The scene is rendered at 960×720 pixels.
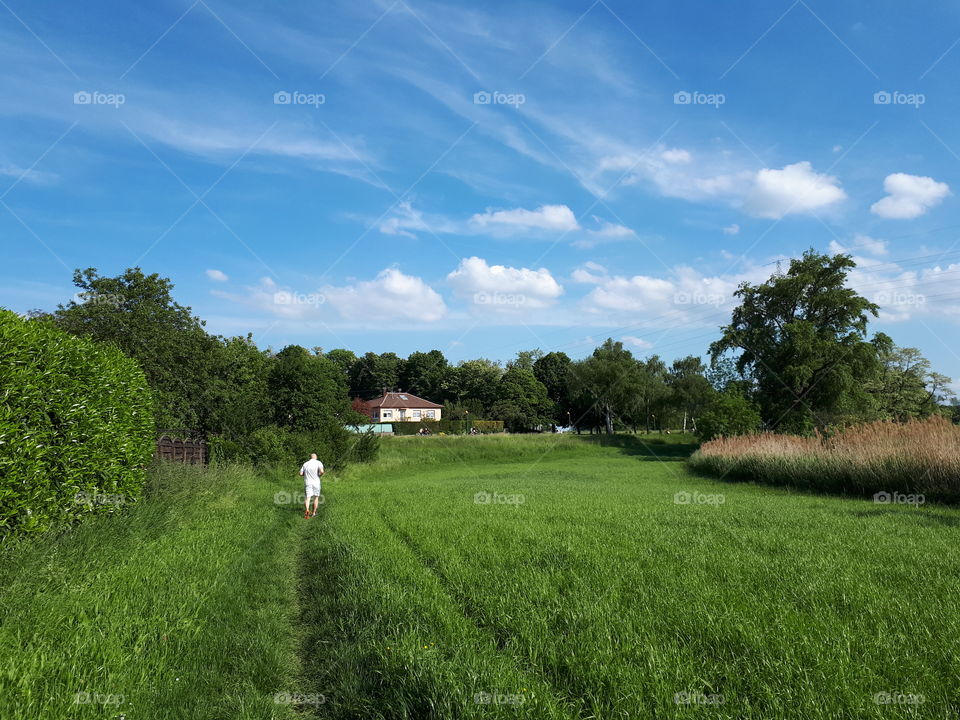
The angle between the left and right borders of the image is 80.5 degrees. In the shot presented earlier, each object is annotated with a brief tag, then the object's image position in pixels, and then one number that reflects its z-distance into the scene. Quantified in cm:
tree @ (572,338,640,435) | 6569
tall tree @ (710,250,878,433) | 4400
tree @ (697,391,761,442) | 4119
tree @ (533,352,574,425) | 9650
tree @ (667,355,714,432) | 6656
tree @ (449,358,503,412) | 9738
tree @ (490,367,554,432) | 8456
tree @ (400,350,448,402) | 12038
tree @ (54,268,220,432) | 2736
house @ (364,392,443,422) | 10262
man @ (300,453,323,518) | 1538
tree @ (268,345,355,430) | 3566
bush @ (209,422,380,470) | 2742
